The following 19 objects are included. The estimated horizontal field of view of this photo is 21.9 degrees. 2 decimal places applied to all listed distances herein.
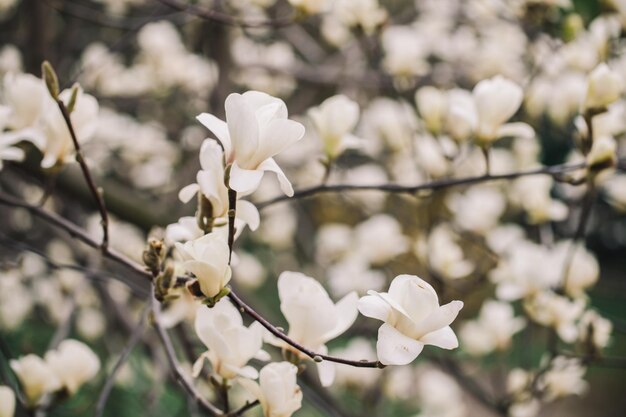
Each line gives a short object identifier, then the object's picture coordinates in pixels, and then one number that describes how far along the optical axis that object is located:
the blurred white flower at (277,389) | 1.26
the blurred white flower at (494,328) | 2.16
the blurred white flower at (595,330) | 1.61
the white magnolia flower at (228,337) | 1.27
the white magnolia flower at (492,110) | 1.49
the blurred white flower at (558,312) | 1.77
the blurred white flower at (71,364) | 1.43
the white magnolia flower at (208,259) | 1.23
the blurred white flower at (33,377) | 1.39
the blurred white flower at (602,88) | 1.47
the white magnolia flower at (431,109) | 1.86
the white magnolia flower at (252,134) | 1.23
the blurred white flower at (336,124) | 1.51
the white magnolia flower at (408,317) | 1.21
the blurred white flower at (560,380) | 1.90
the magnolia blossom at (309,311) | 1.29
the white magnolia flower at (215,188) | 1.27
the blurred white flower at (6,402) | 1.32
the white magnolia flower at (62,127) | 1.41
